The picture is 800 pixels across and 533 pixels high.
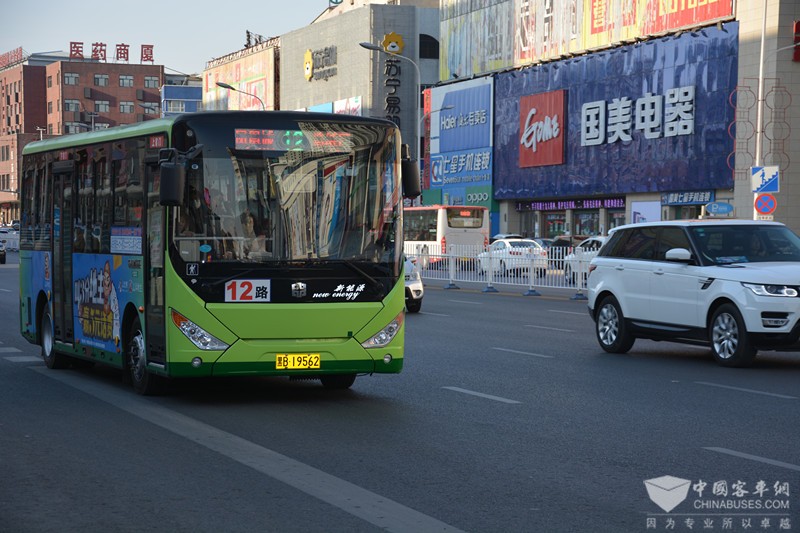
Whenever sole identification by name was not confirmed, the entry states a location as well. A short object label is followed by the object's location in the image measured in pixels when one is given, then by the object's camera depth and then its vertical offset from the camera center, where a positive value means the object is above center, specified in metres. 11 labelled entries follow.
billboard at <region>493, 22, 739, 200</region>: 57.31 +3.87
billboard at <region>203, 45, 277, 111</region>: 116.50 +11.06
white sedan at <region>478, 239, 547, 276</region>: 35.50 -1.69
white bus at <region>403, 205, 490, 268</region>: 60.00 -1.24
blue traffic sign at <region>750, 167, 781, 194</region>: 30.21 +0.50
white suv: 15.54 -1.08
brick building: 165.50 +12.40
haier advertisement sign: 78.12 +3.61
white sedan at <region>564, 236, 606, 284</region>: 33.72 -1.61
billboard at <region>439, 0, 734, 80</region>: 60.09 +8.81
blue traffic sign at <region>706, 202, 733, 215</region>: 38.53 -0.22
